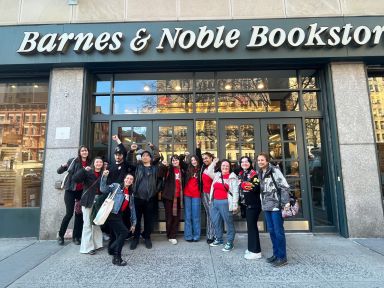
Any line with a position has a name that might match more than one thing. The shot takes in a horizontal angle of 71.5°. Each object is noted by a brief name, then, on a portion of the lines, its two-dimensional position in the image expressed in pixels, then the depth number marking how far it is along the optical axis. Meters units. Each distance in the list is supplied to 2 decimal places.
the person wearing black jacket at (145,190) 5.31
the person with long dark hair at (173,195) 5.67
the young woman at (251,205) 4.71
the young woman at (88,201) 5.04
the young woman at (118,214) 4.52
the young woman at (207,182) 5.63
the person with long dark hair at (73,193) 5.51
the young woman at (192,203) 5.73
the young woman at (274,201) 4.45
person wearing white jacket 5.12
